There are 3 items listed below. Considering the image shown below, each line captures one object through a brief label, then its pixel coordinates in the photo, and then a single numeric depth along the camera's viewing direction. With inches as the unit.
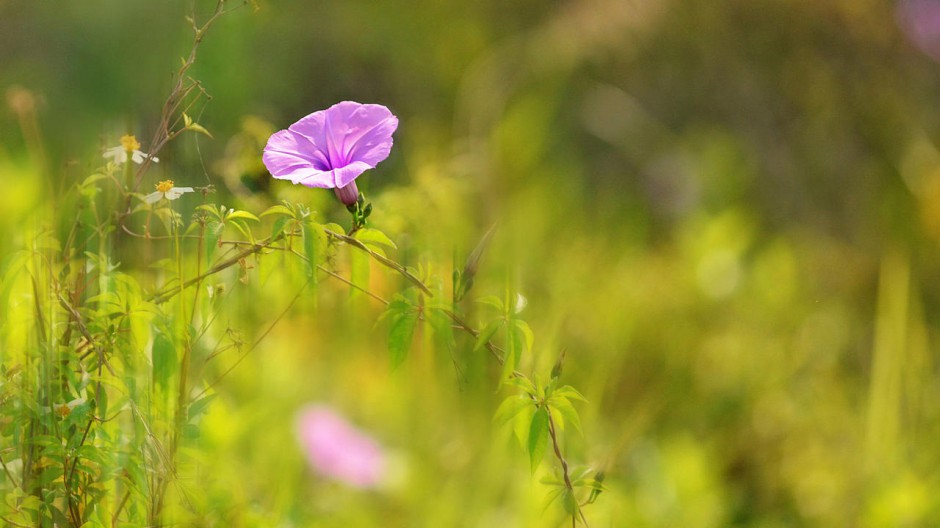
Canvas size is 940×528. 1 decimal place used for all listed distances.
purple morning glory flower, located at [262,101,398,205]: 89.3
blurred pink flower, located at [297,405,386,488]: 112.7
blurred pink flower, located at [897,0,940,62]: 220.5
